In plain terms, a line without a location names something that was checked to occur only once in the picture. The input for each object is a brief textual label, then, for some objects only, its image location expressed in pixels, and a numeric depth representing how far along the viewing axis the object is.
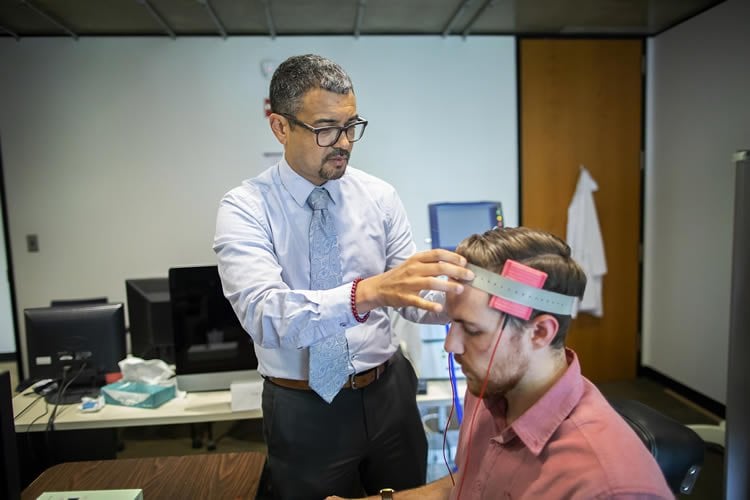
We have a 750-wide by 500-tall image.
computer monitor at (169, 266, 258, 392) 2.04
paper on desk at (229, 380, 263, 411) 1.97
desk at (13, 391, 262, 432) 1.91
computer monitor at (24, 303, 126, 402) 2.07
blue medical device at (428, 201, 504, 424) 2.74
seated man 0.86
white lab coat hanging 3.82
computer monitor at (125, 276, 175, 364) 2.26
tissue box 2.02
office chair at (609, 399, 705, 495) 1.16
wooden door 3.80
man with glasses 1.32
